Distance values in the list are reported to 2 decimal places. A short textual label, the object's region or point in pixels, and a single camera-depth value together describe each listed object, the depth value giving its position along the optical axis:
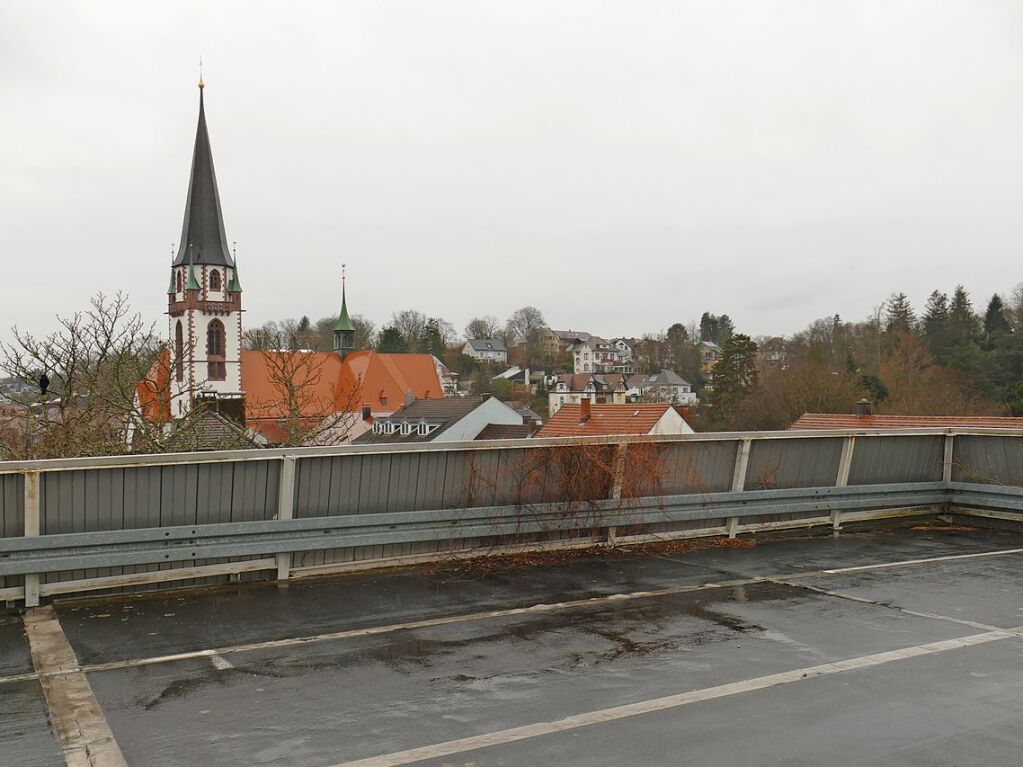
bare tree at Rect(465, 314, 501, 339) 195.62
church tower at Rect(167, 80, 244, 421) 94.12
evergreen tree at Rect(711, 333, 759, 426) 87.31
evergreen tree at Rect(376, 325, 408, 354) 139.88
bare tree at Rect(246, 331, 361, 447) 15.60
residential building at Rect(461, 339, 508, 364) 186.01
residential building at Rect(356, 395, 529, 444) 70.94
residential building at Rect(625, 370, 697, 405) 135.88
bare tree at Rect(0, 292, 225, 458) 14.09
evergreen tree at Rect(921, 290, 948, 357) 88.25
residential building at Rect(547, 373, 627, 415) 133.00
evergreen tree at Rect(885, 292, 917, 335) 102.25
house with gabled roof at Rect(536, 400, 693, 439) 41.75
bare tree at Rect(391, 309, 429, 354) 150.80
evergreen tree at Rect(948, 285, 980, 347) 87.88
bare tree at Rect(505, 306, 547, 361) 194.88
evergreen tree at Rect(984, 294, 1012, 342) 98.44
